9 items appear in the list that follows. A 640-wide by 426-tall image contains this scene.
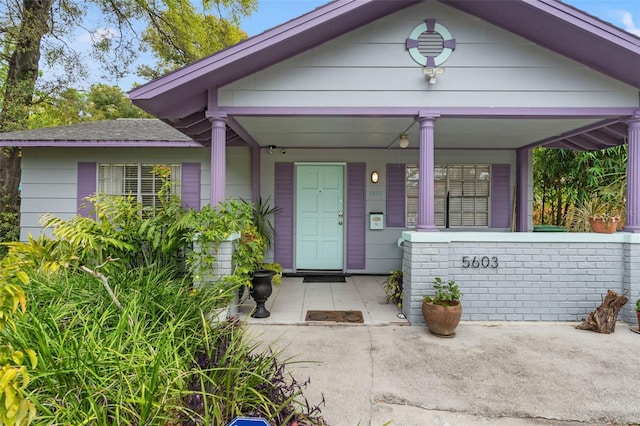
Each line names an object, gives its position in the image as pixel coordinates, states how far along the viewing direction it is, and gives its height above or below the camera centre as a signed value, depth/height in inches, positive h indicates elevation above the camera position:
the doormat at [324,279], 229.0 -44.6
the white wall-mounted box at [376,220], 247.3 -4.2
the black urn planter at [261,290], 157.8 -35.6
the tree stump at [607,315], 142.6 -41.5
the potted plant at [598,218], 160.7 -0.9
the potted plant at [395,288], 172.6 -38.0
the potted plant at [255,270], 157.6 -27.7
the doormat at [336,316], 154.5 -47.3
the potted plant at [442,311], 135.7 -38.4
